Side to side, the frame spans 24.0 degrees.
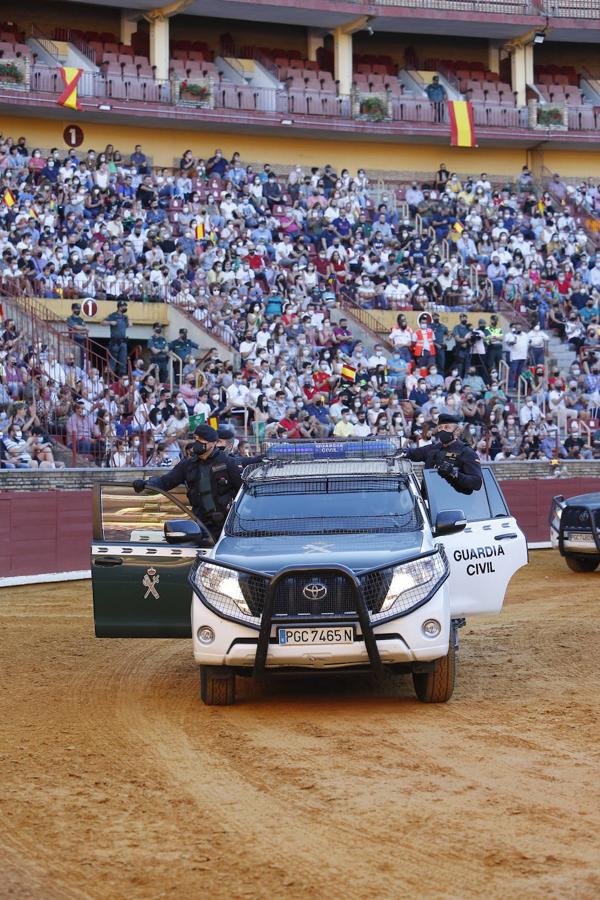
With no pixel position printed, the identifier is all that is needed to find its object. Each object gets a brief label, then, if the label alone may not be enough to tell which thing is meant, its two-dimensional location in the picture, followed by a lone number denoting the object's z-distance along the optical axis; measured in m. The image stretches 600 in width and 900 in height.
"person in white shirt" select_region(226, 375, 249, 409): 25.94
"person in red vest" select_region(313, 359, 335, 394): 27.83
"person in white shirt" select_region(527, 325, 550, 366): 32.19
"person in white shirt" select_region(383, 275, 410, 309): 33.62
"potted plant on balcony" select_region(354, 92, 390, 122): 41.97
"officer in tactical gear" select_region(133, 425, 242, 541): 11.58
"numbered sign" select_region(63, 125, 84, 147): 39.28
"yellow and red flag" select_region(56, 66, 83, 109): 36.88
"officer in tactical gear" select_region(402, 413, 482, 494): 12.74
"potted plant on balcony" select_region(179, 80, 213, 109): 39.50
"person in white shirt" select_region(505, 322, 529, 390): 31.98
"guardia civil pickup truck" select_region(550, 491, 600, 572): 20.75
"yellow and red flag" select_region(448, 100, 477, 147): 42.28
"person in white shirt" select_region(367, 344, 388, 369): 29.53
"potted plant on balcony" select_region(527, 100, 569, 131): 44.09
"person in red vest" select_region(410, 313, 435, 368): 31.14
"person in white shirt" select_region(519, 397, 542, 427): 29.32
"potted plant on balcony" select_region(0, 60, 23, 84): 36.75
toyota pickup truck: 9.29
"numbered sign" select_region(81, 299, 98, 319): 28.62
